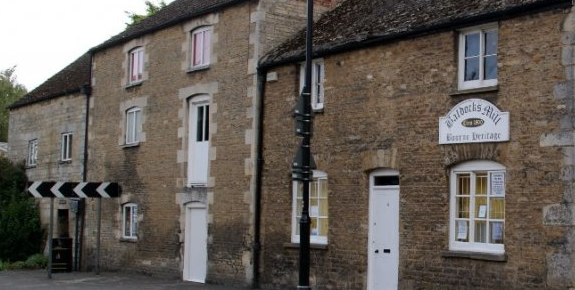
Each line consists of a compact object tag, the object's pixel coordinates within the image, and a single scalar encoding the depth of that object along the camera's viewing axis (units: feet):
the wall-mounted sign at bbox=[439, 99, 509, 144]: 49.03
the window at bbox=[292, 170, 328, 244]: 61.98
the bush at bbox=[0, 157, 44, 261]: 102.63
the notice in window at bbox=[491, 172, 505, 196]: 49.21
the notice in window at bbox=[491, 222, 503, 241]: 49.32
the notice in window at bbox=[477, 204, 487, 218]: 50.29
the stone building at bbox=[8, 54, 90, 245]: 98.32
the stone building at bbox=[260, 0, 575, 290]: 46.70
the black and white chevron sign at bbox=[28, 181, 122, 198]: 77.00
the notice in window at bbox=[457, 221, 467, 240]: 51.34
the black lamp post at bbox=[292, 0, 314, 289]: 45.65
